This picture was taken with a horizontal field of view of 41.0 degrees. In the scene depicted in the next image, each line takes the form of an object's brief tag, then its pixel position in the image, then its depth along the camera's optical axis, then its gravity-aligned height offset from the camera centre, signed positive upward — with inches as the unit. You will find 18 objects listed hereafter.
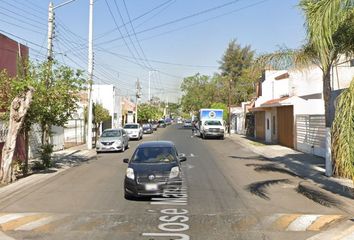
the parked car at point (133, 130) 1857.8 -20.2
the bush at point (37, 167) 813.9 -72.4
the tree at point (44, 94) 698.2 +47.7
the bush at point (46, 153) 824.9 -49.9
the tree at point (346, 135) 314.2 -6.9
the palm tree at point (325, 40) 431.2 +99.8
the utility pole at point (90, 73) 1293.1 +141.1
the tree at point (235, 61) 4556.1 +620.5
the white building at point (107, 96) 2459.4 +152.0
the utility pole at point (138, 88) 3448.3 +274.4
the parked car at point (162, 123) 4152.6 +16.4
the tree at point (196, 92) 3880.4 +272.7
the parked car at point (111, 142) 1202.0 -43.4
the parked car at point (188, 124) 3743.9 +6.5
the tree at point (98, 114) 1535.4 +35.7
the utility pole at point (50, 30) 862.5 +180.6
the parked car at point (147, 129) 2535.7 -22.2
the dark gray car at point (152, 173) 477.7 -49.8
